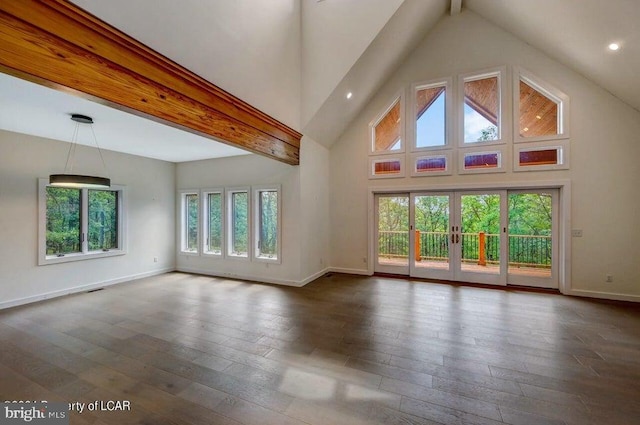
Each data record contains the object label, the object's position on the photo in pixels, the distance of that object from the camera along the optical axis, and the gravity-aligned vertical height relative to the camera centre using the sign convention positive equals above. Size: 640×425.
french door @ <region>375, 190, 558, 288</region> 5.28 -0.48
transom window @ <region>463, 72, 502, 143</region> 5.50 +2.25
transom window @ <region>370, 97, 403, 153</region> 6.23 +2.00
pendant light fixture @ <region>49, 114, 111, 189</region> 3.72 +0.49
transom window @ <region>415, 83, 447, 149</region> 5.89 +2.24
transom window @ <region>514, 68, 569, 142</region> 4.98 +2.05
